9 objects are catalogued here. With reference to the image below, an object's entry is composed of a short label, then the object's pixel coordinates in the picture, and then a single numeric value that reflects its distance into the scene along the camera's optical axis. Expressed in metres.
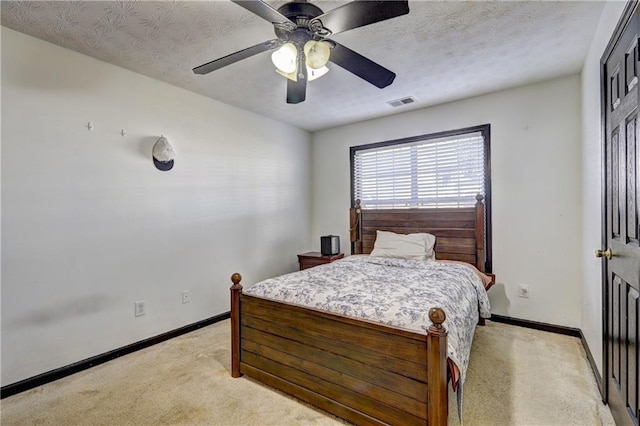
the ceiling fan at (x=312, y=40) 1.40
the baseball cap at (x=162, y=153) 2.83
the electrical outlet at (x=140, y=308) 2.74
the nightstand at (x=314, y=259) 3.94
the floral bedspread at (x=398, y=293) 1.67
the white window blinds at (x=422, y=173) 3.46
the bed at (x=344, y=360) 1.46
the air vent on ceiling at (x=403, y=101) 3.42
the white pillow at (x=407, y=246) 3.29
